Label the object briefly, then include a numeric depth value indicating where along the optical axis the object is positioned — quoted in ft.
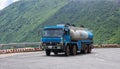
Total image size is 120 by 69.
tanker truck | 99.19
